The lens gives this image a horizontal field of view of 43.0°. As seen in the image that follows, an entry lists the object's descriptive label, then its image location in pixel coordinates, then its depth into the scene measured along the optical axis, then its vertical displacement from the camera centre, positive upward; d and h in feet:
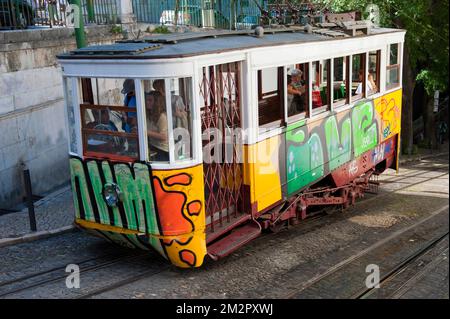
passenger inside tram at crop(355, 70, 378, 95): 32.86 -4.51
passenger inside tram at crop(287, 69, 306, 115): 26.66 -3.76
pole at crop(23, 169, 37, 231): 27.81 -8.55
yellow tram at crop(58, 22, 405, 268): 20.81 -4.72
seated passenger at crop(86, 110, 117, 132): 22.16 -3.90
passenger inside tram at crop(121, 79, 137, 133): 21.29 -3.17
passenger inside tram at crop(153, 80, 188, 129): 20.50 -3.25
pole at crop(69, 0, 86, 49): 28.84 -0.60
